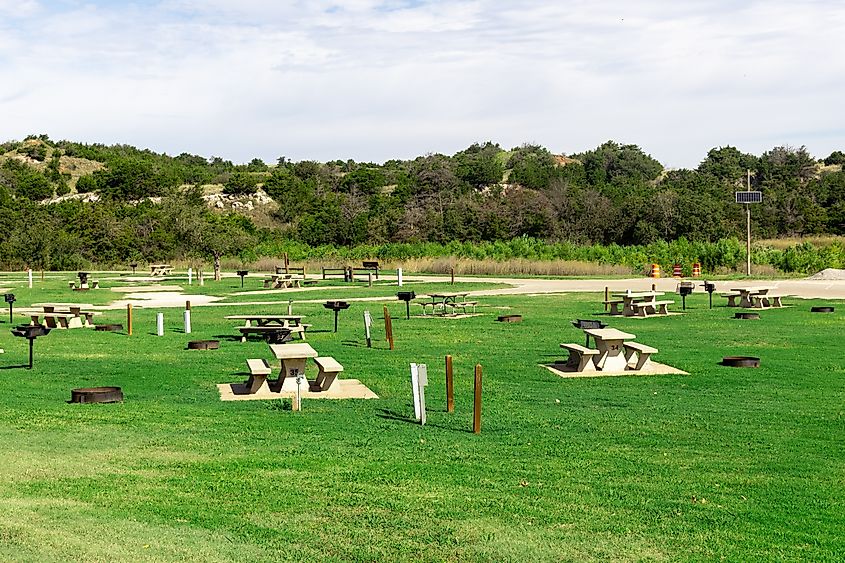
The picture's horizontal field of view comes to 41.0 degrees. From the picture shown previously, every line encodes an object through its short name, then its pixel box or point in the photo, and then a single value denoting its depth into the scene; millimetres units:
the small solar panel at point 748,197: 51438
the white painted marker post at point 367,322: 19953
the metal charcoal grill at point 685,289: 28562
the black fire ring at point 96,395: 13391
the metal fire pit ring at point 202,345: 20031
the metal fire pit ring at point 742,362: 16859
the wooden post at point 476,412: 10956
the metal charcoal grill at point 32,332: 15898
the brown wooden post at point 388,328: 19477
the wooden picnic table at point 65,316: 24547
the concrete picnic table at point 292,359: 14188
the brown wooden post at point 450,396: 12289
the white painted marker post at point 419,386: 11523
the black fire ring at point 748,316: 26288
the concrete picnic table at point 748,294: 29062
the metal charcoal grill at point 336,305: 22453
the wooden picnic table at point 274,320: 21578
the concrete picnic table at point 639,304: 27578
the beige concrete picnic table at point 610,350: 16391
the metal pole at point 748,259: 49288
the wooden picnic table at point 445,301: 27828
